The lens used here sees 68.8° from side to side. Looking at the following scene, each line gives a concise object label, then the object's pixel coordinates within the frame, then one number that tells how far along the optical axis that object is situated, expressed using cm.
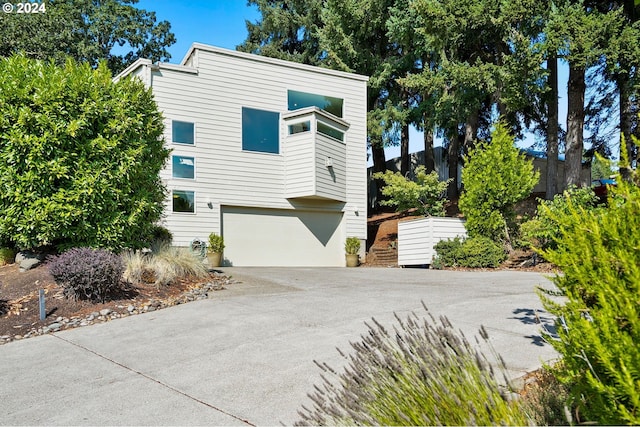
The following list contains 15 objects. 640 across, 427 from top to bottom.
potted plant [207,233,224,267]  1407
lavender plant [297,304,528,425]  187
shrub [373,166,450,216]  1680
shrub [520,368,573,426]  237
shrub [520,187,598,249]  1078
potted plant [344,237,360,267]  1661
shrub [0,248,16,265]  1014
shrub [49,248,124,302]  726
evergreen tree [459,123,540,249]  1276
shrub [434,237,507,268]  1240
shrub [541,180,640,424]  157
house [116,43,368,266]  1449
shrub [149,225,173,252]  1014
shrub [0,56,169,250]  810
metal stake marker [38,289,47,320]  679
